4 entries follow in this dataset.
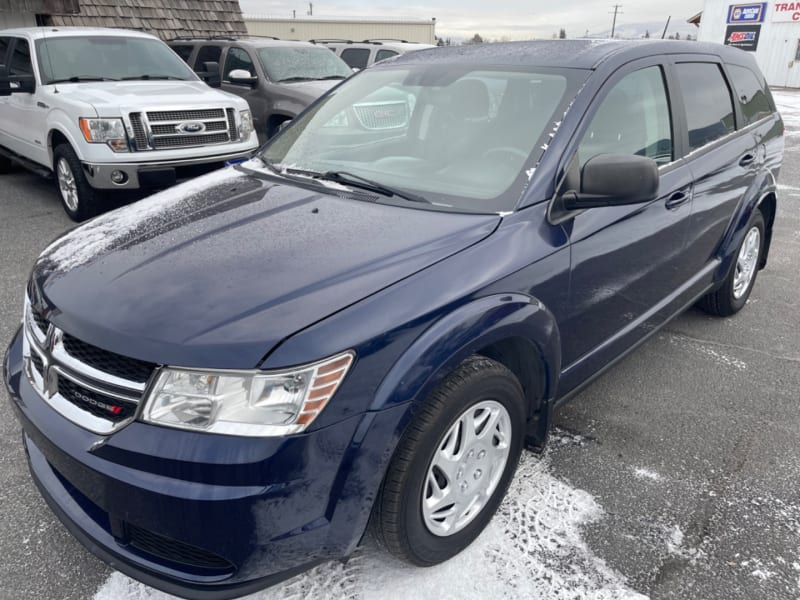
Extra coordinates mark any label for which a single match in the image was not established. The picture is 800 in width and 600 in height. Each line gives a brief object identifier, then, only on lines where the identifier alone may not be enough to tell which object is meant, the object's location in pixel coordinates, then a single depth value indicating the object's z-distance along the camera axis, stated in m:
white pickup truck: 5.92
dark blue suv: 1.71
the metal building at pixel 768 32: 29.64
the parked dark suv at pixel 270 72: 8.55
